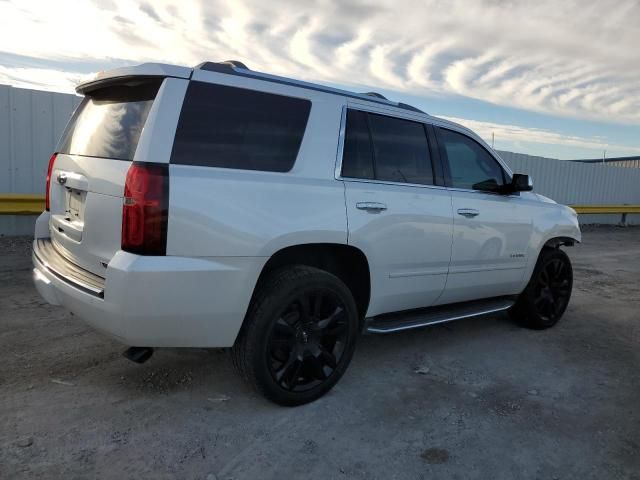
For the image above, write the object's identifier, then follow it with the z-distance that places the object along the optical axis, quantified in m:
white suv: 2.68
